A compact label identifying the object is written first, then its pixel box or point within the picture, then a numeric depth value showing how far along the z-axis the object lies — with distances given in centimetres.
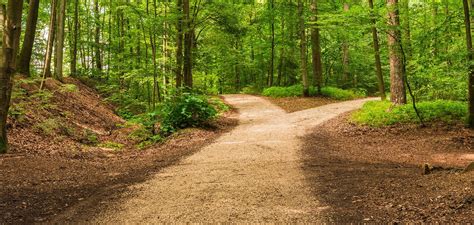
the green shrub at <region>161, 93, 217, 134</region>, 1298
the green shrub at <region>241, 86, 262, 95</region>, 3086
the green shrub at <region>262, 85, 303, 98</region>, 2365
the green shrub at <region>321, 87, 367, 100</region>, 2270
